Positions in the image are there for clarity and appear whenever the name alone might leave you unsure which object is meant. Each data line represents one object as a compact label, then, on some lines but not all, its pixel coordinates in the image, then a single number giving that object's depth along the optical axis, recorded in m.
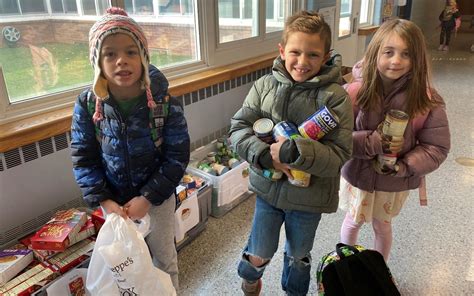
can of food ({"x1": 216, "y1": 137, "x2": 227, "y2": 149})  2.34
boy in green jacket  1.10
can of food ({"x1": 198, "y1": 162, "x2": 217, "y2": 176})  2.08
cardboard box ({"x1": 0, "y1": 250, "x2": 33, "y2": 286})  1.28
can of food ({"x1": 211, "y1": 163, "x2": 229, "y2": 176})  2.08
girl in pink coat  1.22
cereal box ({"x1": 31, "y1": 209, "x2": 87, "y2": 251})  1.35
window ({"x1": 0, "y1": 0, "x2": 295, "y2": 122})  1.54
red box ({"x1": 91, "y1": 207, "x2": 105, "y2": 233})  1.48
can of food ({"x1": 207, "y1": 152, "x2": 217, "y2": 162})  2.25
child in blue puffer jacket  1.14
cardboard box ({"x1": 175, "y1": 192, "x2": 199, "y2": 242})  1.72
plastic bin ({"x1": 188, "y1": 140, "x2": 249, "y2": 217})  2.02
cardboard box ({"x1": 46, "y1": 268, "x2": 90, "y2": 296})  1.29
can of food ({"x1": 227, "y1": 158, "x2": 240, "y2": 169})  2.14
